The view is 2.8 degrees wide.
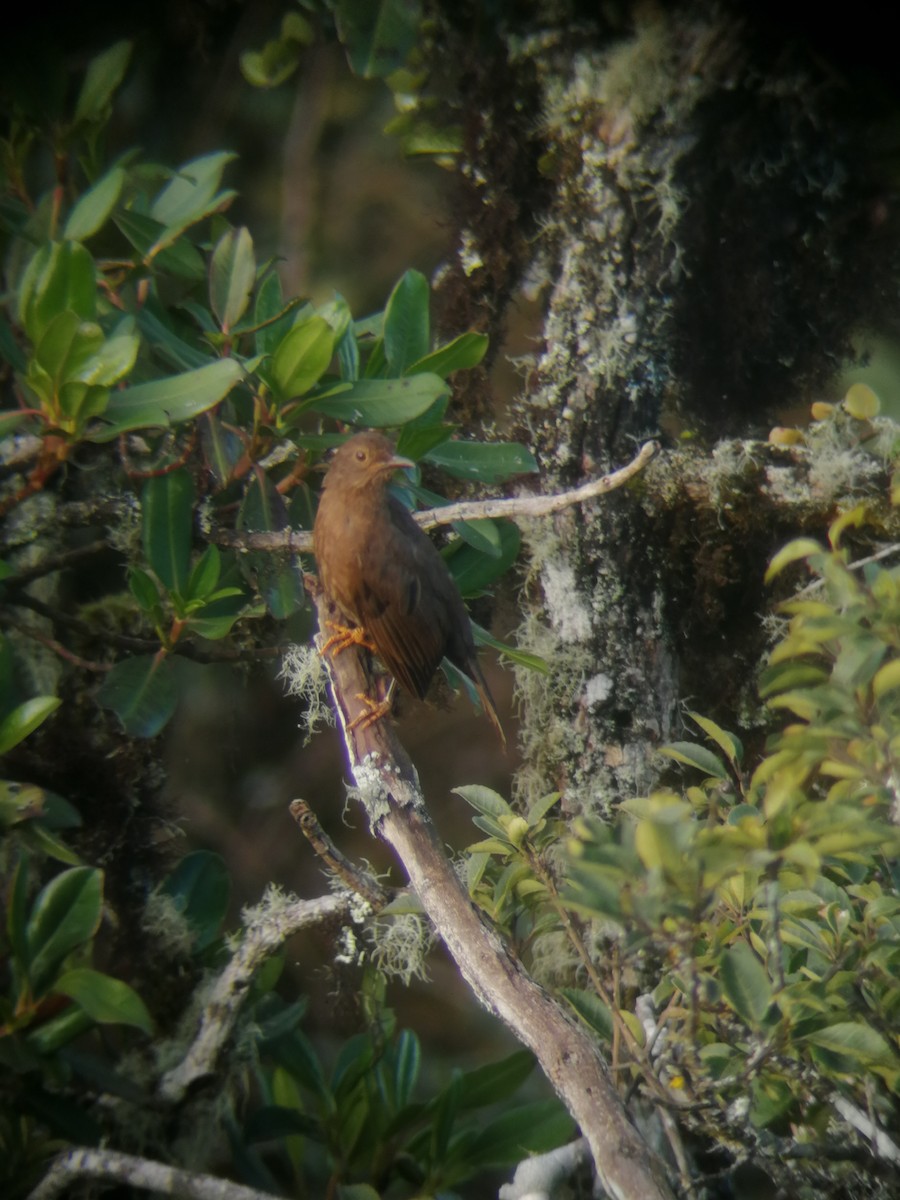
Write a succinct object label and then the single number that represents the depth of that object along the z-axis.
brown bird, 10.84
